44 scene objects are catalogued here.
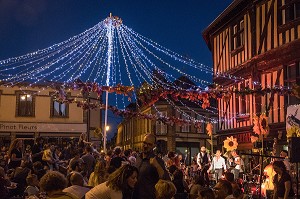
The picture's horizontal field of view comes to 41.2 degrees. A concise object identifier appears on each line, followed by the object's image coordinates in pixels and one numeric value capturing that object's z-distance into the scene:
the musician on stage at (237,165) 16.28
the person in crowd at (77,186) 5.54
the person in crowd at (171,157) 12.88
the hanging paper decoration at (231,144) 18.02
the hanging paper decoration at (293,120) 13.46
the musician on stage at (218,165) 17.62
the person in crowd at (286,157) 12.24
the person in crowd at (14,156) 11.92
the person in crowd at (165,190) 5.35
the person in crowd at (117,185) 4.45
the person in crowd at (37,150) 13.19
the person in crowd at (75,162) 9.23
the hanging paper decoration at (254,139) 16.58
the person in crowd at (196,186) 7.93
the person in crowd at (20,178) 10.20
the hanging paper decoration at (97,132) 25.39
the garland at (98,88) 16.38
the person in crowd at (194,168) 20.31
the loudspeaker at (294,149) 7.73
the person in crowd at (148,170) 5.82
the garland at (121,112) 19.75
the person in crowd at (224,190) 6.29
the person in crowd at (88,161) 11.69
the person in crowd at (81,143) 17.97
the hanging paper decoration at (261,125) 15.56
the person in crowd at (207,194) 5.43
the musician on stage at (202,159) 19.53
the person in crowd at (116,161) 8.16
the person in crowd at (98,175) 7.21
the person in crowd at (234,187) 6.60
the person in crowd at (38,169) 9.84
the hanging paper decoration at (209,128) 21.32
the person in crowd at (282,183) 8.10
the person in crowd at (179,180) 8.84
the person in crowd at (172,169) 9.36
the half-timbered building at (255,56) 15.24
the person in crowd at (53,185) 4.11
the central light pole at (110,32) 17.23
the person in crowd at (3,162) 13.47
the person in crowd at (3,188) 7.93
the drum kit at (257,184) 11.76
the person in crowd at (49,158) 13.05
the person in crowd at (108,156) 12.45
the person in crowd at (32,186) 8.24
